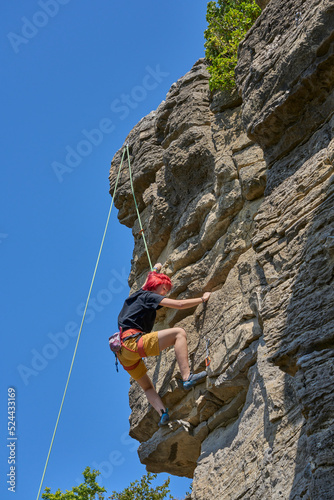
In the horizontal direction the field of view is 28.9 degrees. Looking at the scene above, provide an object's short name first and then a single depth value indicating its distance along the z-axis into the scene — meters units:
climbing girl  9.52
